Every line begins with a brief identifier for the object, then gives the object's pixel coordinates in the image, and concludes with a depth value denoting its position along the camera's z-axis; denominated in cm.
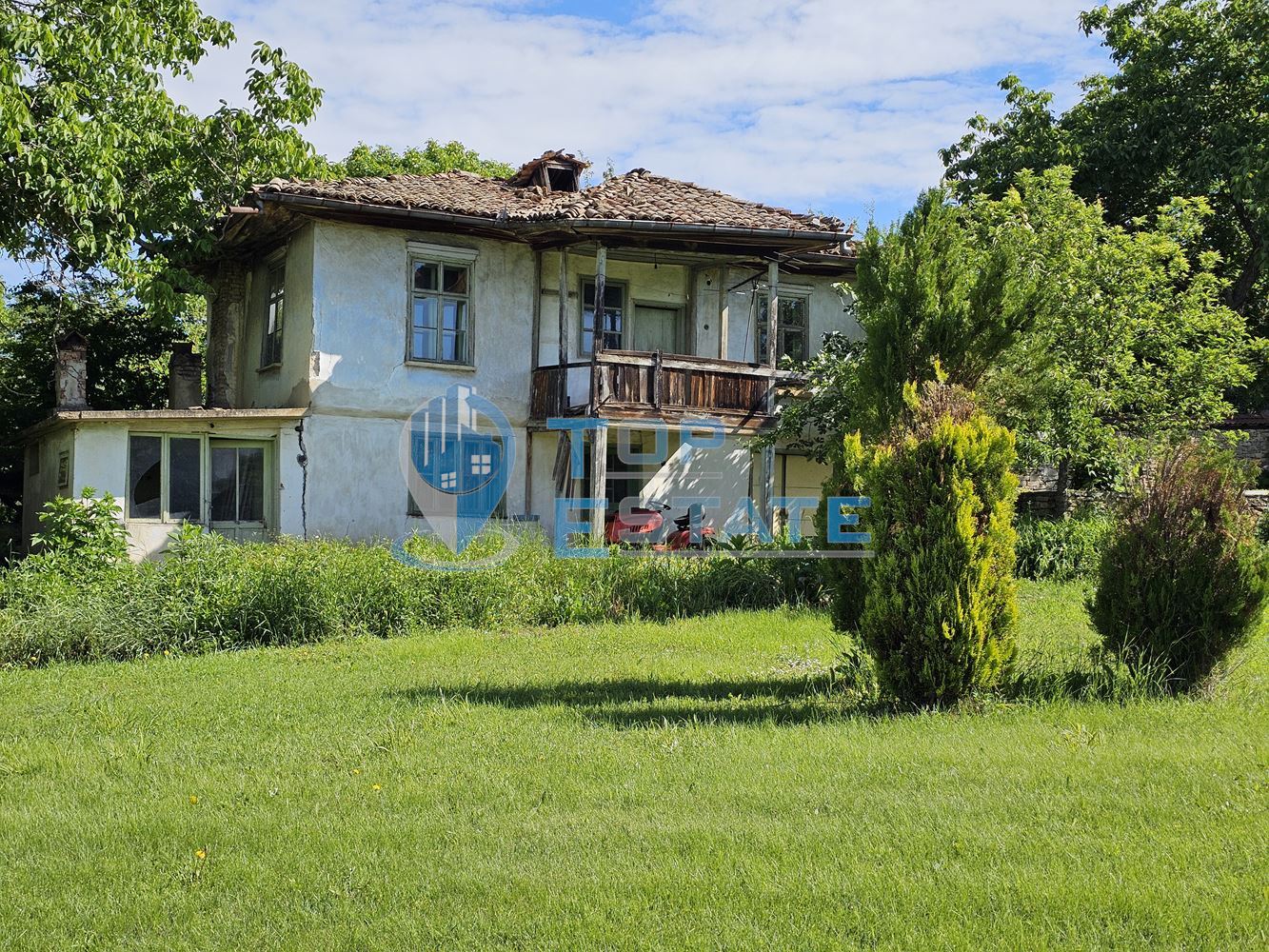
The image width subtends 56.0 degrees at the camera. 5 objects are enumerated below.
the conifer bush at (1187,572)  820
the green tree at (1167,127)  2352
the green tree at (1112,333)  1681
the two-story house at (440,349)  1753
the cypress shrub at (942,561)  765
